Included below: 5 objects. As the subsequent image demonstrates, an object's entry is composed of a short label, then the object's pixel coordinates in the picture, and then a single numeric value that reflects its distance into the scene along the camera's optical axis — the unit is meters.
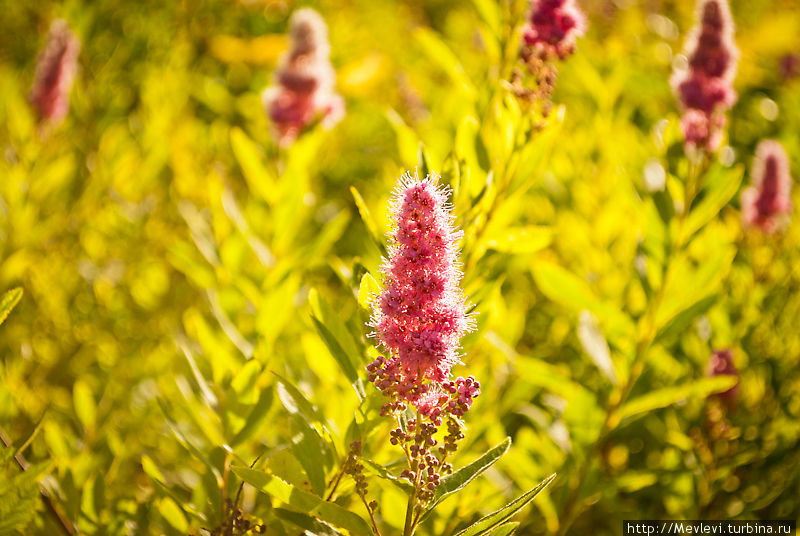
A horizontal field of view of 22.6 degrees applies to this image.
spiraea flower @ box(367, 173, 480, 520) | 0.77
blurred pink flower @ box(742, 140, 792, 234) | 1.43
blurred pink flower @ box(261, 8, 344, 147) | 1.36
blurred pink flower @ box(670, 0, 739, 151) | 1.06
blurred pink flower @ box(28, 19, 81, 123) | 1.50
